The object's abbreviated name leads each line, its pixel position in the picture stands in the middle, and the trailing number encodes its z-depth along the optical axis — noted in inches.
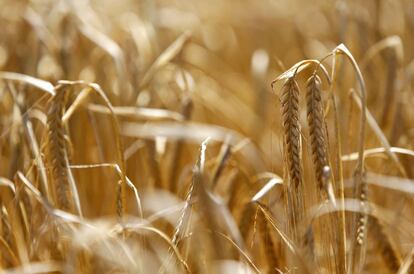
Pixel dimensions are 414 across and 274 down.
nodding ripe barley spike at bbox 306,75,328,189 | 39.9
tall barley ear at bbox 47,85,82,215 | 41.6
